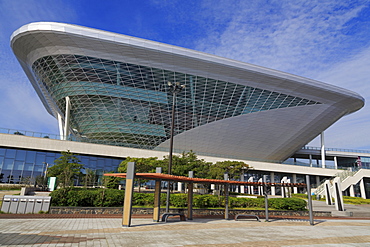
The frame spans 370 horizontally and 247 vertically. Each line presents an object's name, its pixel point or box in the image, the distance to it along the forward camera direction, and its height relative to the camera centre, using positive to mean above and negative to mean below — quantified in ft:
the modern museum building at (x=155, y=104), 121.90 +50.47
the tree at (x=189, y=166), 99.91 +10.69
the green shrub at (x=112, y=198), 58.59 -1.45
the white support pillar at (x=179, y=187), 150.69 +3.69
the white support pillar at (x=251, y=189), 160.67 +3.91
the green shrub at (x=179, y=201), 67.21 -1.82
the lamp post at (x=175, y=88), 62.27 +24.80
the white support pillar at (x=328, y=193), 107.36 +2.09
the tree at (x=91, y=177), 121.31 +6.00
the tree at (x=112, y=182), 97.20 +3.44
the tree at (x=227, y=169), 103.97 +10.82
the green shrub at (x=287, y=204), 75.36 -1.82
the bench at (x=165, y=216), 49.39 -4.18
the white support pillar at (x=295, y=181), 182.13 +9.01
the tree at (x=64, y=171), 78.39 +5.98
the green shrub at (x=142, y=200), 65.03 -1.81
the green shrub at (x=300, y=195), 150.96 +1.50
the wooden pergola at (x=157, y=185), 42.24 +1.80
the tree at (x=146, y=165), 108.47 +11.19
